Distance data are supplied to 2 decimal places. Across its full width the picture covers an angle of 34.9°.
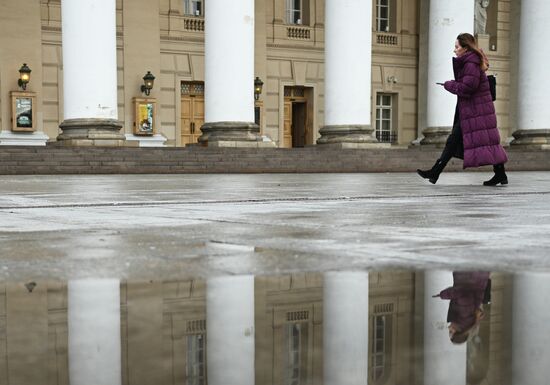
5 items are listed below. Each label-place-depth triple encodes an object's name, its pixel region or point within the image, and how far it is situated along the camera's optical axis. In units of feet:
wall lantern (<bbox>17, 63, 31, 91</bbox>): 90.68
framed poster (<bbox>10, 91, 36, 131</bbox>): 91.15
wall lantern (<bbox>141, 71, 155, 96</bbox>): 96.78
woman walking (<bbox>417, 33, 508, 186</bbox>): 37.99
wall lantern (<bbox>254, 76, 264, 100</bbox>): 105.91
